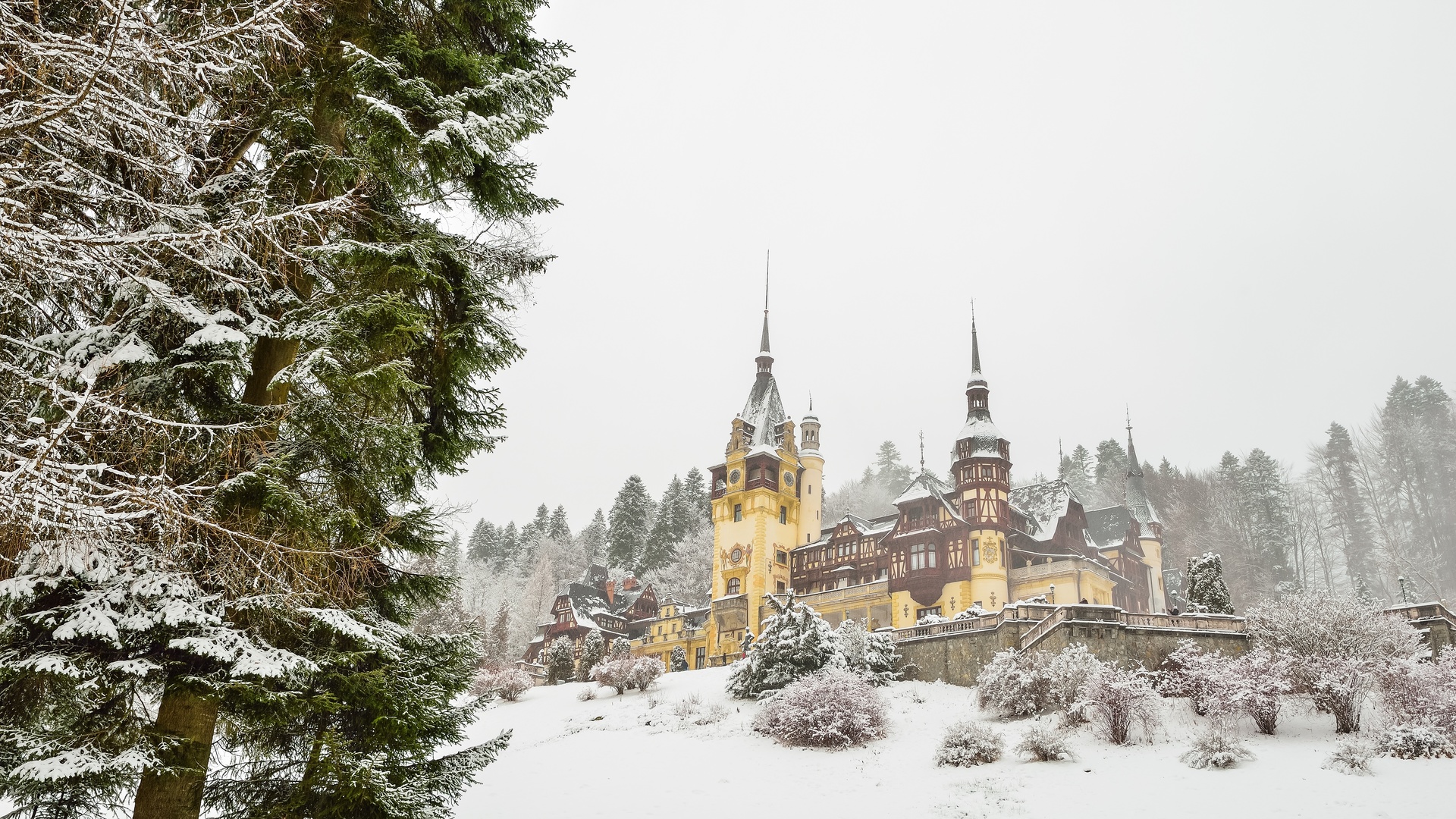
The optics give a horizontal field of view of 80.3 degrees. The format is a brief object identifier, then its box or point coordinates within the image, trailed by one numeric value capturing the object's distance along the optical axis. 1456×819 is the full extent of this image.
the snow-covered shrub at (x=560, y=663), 46.94
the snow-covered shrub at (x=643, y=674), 36.09
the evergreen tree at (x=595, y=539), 87.12
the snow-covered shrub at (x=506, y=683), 38.31
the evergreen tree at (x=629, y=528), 75.00
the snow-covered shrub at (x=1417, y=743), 17.61
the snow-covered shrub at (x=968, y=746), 20.50
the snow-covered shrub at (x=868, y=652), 30.72
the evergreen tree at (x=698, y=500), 75.50
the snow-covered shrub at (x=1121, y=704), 21.42
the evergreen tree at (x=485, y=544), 91.25
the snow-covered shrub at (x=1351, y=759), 17.12
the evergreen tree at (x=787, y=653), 29.75
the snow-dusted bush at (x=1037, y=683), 24.05
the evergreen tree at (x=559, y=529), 87.49
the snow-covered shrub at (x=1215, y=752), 18.47
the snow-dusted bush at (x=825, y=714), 23.69
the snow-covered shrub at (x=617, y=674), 36.19
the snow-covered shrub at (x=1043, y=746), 20.14
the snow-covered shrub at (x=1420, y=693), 18.66
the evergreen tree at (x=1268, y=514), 61.34
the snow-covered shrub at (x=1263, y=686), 20.89
